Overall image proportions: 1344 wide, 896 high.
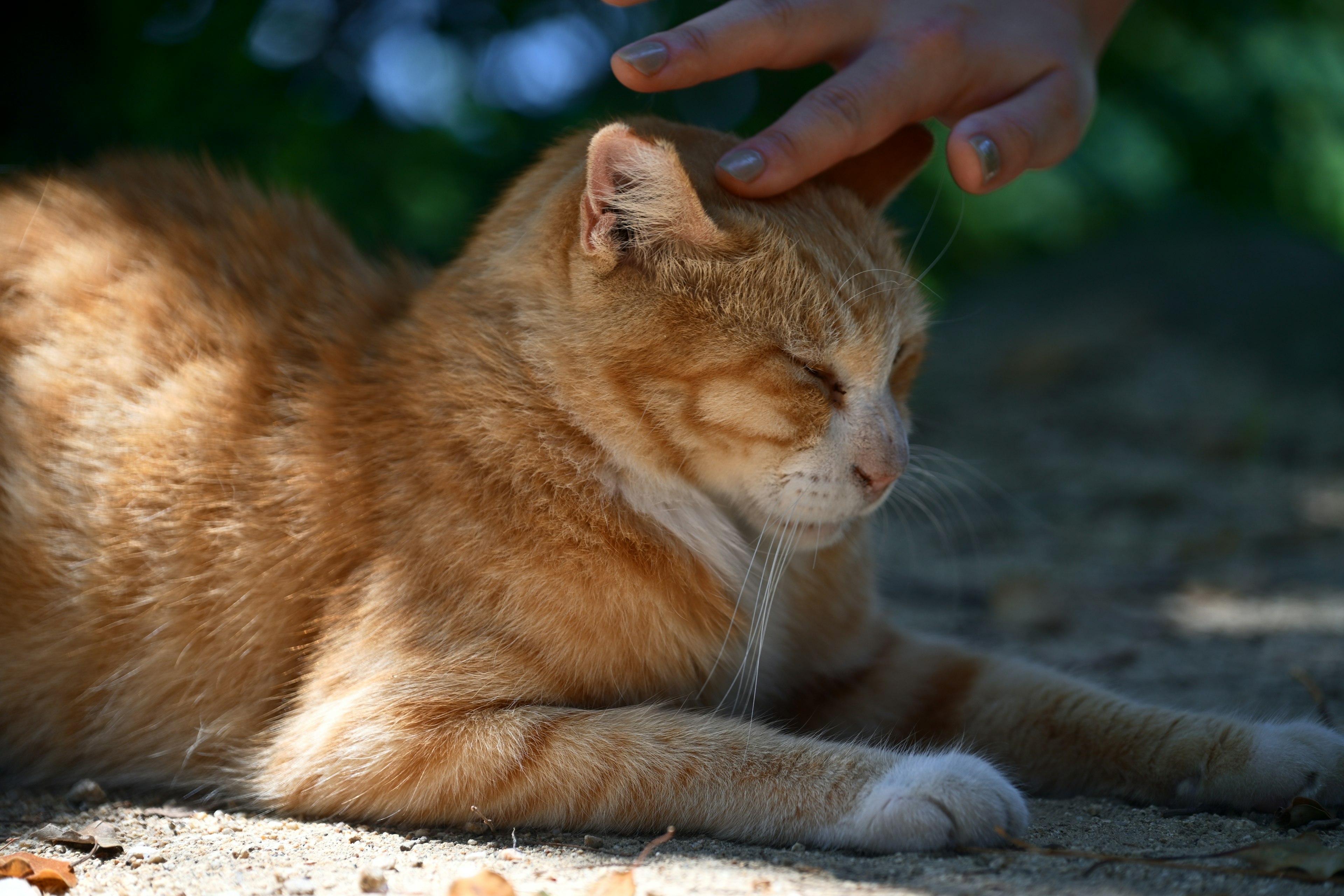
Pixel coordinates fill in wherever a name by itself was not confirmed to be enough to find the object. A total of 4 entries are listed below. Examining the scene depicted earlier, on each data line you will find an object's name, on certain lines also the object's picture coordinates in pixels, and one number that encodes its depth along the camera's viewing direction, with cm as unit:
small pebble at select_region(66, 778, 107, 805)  90
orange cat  87
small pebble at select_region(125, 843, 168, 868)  84
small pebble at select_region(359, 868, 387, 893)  81
